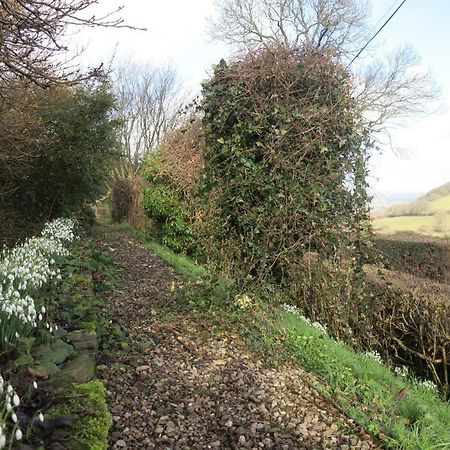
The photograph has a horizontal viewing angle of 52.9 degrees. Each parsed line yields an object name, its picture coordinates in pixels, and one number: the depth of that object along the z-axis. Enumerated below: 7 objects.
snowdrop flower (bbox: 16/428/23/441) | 1.51
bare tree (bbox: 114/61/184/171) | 29.91
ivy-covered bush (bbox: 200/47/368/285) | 5.22
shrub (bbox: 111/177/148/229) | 17.70
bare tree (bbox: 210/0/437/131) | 23.45
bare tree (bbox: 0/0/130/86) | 4.47
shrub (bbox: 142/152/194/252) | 12.77
